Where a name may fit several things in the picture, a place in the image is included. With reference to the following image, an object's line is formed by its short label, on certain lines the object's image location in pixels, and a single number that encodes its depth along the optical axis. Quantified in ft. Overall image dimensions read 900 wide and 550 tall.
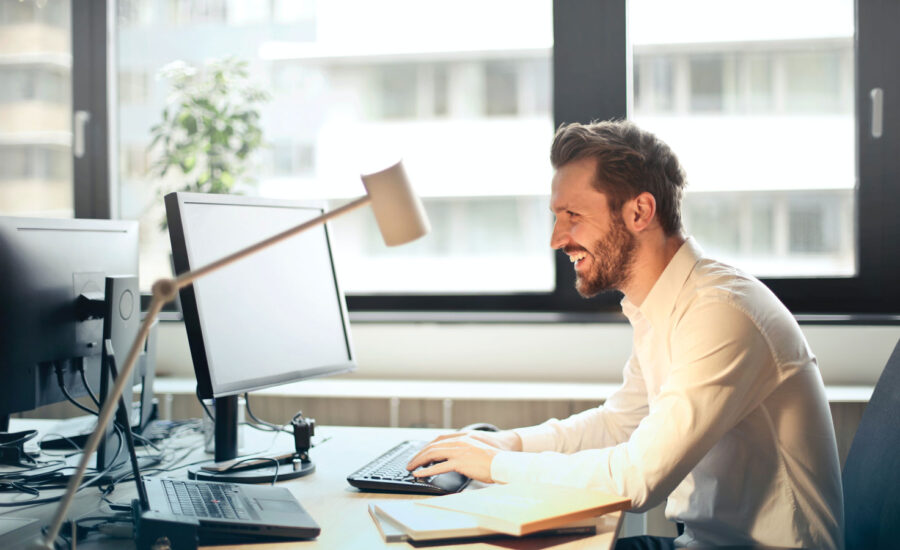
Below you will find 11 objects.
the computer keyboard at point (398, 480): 4.42
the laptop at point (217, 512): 3.54
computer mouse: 5.59
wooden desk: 3.69
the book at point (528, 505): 3.56
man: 4.06
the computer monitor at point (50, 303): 4.55
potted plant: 9.18
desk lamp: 3.52
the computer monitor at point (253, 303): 4.49
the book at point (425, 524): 3.58
